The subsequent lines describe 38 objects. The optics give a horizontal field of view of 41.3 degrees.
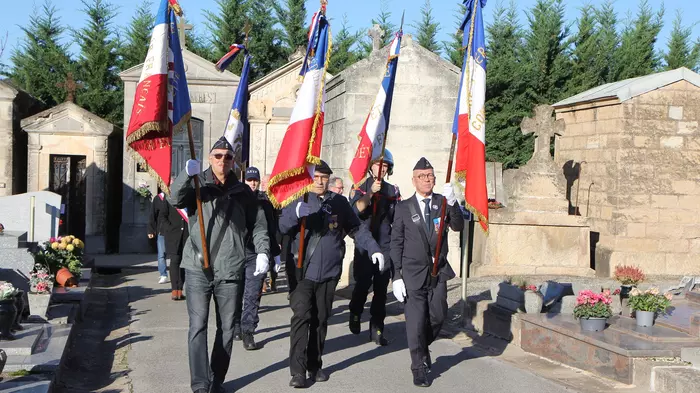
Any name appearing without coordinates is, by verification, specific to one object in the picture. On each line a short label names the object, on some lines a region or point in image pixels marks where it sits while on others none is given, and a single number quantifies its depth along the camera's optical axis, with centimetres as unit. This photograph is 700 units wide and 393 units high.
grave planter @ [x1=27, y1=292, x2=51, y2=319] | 949
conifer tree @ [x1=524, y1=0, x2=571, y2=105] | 2836
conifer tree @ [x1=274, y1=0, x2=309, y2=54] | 3312
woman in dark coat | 1295
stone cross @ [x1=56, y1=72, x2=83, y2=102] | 2119
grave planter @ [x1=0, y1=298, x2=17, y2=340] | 775
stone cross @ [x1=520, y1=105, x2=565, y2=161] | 1630
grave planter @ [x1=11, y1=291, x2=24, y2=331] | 813
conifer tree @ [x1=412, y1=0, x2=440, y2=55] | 3192
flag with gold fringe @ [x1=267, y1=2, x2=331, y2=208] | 817
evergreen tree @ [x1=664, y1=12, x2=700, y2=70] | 3012
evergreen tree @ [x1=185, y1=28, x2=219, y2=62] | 3153
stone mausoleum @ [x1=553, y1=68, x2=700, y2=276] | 1678
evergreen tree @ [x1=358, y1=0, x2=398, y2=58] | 3280
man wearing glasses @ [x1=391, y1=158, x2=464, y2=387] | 805
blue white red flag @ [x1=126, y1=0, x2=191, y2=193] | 758
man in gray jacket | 706
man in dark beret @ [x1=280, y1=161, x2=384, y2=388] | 780
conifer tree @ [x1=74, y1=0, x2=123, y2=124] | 2883
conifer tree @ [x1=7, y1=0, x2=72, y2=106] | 2880
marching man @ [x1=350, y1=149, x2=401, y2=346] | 987
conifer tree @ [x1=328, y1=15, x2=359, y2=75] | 3225
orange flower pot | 1160
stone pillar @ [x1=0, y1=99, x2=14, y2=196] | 1966
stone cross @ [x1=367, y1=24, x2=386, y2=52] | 1700
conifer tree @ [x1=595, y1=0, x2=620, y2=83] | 2910
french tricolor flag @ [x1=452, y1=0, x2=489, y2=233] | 916
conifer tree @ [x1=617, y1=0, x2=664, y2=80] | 2938
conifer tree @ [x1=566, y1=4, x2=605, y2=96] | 2836
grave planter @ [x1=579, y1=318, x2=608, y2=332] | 910
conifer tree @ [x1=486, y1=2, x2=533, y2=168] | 2766
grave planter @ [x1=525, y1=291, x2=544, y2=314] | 997
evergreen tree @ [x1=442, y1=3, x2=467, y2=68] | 2955
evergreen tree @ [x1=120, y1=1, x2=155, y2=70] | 2916
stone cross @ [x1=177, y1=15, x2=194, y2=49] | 2064
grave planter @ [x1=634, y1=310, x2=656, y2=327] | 929
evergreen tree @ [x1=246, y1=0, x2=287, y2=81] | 3244
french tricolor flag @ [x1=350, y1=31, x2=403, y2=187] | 1054
